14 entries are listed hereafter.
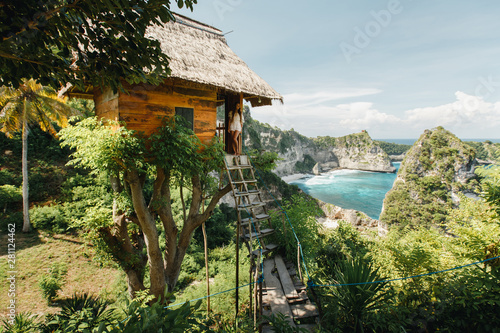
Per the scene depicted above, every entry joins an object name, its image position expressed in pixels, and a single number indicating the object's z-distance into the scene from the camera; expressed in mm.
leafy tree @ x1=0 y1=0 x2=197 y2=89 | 2047
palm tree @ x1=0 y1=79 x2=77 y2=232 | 11188
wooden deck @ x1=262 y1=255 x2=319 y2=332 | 5035
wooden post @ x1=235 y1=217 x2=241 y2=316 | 5699
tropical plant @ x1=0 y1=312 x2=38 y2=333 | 2938
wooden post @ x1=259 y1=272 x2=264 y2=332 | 4402
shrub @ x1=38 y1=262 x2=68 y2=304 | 8495
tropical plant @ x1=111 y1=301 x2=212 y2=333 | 1994
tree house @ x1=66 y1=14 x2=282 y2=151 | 5531
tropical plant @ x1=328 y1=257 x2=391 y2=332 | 4340
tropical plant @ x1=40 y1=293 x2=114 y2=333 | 2660
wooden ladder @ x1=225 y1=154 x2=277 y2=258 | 5938
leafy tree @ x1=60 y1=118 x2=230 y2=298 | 5031
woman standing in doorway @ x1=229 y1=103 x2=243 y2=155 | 7426
